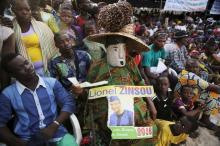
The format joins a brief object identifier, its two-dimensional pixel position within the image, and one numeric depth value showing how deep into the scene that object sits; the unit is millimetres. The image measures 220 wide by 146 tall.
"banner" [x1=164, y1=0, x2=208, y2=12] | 13906
